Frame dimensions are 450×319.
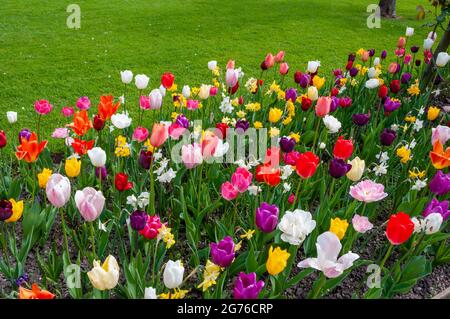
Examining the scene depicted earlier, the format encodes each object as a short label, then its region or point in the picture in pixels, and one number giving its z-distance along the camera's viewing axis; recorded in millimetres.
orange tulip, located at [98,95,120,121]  2711
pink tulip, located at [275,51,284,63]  4090
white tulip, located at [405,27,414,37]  4875
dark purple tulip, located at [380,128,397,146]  2912
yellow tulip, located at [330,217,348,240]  2049
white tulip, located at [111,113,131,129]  2863
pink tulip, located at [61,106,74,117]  3241
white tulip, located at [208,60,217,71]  3801
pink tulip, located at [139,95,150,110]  3260
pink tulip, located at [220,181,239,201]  2205
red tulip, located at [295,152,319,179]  2289
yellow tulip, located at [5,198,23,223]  2166
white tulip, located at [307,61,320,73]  3999
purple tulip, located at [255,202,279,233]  2008
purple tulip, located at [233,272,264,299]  1676
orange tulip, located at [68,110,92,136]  2615
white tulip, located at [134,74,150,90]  3284
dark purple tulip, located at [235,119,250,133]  3010
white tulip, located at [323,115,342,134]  3080
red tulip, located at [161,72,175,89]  3275
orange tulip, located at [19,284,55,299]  1543
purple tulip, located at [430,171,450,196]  2445
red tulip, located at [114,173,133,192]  2401
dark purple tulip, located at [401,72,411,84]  4220
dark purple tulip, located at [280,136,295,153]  2639
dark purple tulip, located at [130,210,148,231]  1998
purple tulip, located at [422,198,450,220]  2285
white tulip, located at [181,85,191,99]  3480
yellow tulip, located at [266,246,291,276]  1796
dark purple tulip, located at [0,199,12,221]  2084
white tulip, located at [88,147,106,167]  2406
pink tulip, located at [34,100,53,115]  2994
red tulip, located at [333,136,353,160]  2529
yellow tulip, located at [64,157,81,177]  2289
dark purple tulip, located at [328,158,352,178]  2390
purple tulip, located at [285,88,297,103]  3633
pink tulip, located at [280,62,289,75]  3983
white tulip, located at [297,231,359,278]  1814
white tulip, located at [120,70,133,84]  3400
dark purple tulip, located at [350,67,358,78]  4171
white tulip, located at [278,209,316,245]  1999
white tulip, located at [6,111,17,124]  3142
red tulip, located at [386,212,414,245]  1918
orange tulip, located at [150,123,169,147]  2404
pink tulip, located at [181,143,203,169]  2309
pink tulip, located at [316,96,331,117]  2998
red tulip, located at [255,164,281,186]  2297
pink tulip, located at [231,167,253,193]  2215
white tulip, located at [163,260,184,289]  1651
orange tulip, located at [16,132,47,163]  2348
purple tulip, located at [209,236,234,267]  1844
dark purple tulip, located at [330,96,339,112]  3290
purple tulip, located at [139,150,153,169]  2561
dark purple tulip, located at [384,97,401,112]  3551
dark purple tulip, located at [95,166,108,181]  2602
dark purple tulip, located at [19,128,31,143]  2739
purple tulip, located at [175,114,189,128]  2953
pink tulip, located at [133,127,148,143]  2833
